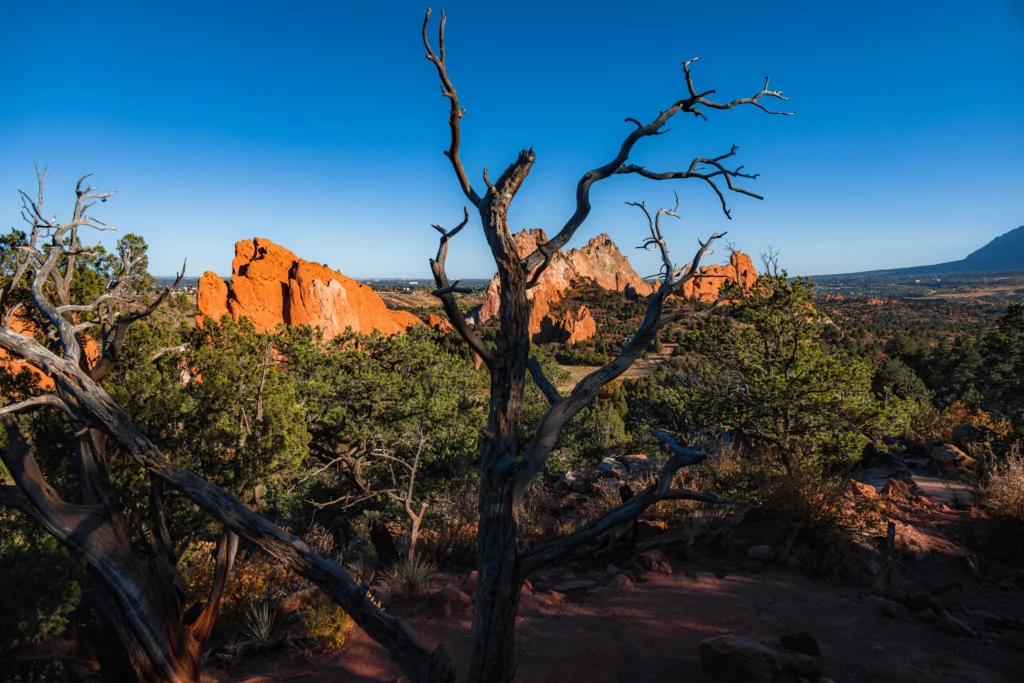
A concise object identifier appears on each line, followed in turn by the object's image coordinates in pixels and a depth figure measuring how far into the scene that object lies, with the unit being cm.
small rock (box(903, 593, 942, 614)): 509
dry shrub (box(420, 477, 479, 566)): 710
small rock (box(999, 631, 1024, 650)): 438
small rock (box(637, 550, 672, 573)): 636
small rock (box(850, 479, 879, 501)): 798
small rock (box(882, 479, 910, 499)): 861
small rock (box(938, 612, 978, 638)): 468
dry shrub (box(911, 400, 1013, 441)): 1290
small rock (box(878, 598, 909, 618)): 508
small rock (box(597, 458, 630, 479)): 1162
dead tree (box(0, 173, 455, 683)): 336
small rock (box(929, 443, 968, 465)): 1029
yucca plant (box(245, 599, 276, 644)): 505
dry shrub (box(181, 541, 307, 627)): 582
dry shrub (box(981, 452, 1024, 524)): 687
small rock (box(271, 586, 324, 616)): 565
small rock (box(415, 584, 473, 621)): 548
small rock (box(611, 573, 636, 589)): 601
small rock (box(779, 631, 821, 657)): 427
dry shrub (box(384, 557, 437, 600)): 586
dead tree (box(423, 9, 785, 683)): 295
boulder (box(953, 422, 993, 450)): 1087
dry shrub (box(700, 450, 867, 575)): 631
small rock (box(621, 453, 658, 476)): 1143
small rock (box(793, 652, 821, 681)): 388
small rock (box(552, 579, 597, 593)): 605
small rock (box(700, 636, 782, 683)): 387
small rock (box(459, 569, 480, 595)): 590
